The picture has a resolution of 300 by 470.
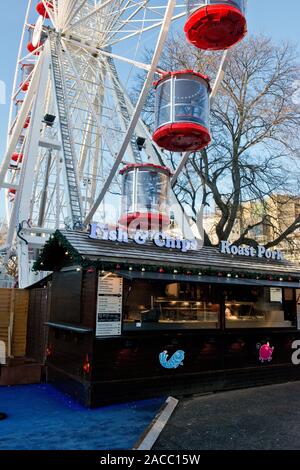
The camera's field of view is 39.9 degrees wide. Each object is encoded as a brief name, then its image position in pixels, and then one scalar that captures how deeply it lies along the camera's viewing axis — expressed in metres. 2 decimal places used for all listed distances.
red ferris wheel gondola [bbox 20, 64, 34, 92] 24.14
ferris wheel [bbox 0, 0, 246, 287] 9.82
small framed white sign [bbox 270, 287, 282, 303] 12.86
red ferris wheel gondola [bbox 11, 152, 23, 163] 27.31
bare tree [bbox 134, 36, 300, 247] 19.39
